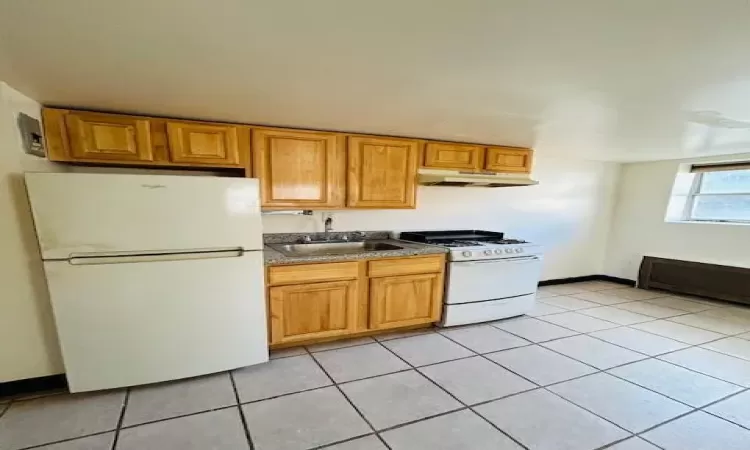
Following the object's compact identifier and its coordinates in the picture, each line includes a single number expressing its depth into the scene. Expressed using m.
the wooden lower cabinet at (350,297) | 2.53
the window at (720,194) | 4.01
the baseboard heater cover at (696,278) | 3.91
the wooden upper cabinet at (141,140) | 2.10
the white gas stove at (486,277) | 3.08
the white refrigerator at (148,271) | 1.82
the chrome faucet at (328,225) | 3.22
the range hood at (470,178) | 3.19
